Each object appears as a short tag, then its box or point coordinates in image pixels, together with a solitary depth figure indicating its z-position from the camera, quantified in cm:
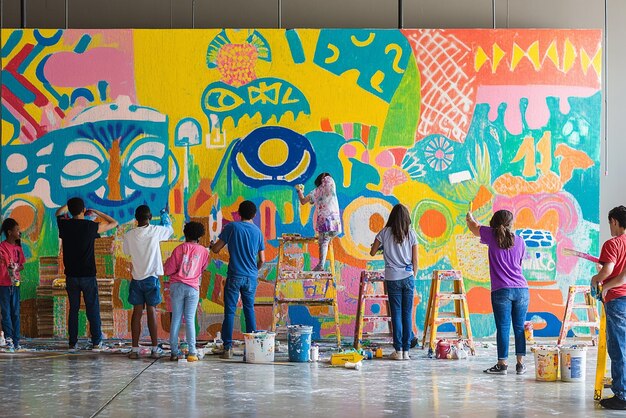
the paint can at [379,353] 950
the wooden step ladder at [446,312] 967
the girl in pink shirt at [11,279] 981
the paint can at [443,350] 936
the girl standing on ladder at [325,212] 1024
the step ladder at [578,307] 1020
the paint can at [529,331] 1069
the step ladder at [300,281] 996
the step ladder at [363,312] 991
